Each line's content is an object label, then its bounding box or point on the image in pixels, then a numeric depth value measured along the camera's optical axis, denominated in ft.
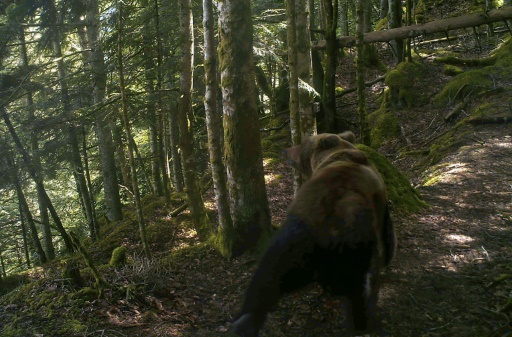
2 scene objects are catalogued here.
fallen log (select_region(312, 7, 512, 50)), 48.92
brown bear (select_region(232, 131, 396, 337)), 9.98
